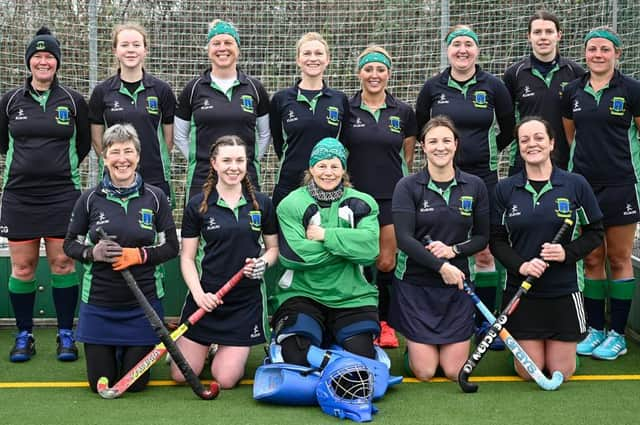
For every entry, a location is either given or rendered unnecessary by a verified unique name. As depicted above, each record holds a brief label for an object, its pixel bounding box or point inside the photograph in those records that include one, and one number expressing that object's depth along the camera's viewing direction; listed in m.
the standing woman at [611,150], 5.00
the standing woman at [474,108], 5.17
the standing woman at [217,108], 5.08
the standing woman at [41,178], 4.98
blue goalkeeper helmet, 4.00
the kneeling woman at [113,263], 4.46
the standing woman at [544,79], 5.25
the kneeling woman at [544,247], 4.61
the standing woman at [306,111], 5.13
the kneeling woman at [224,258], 4.56
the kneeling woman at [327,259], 4.53
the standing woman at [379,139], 5.16
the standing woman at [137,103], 5.06
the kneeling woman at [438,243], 4.65
